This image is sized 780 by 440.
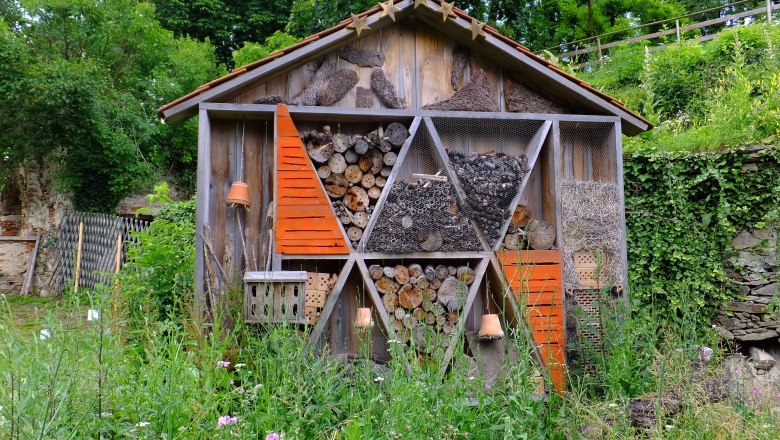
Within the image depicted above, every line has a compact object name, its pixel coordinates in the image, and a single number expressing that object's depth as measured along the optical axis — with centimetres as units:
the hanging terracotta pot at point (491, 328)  547
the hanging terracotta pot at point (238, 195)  516
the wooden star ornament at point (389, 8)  534
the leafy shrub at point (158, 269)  588
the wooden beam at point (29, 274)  1472
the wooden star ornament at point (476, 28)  543
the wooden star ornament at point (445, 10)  542
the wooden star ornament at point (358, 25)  528
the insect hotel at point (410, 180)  524
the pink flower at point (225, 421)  292
